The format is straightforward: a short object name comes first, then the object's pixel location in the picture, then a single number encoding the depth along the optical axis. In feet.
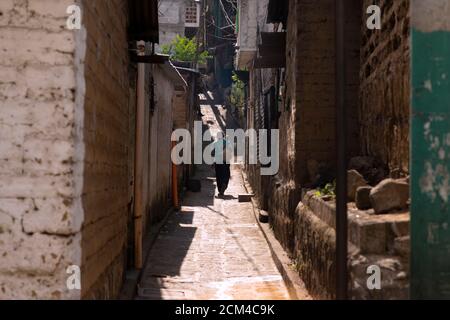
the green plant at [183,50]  107.55
